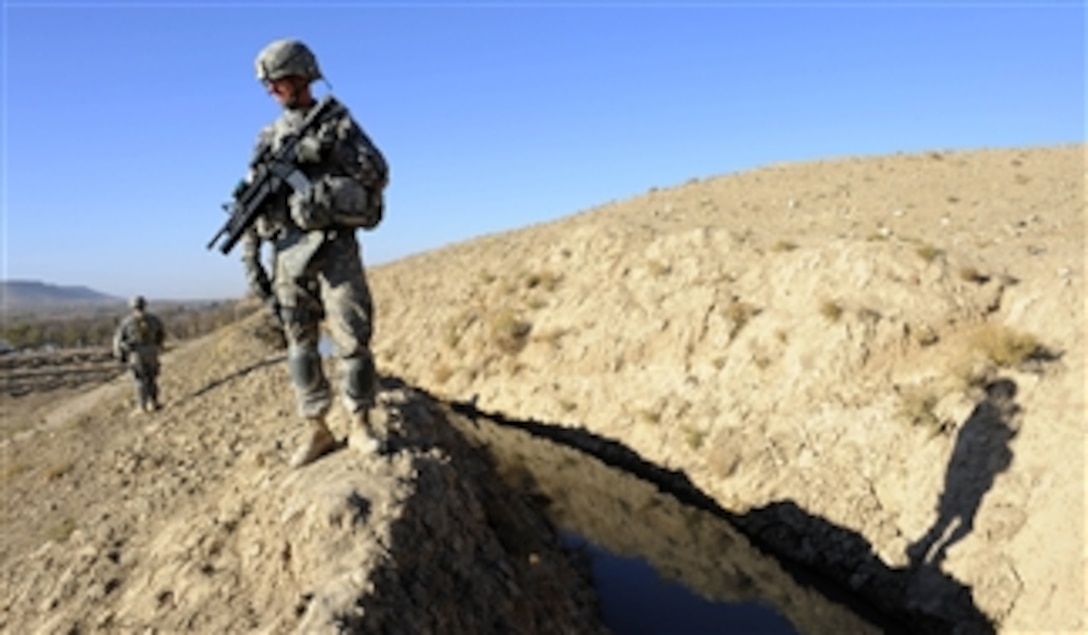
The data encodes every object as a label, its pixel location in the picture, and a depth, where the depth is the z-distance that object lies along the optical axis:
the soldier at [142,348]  15.51
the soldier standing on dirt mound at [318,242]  5.62
